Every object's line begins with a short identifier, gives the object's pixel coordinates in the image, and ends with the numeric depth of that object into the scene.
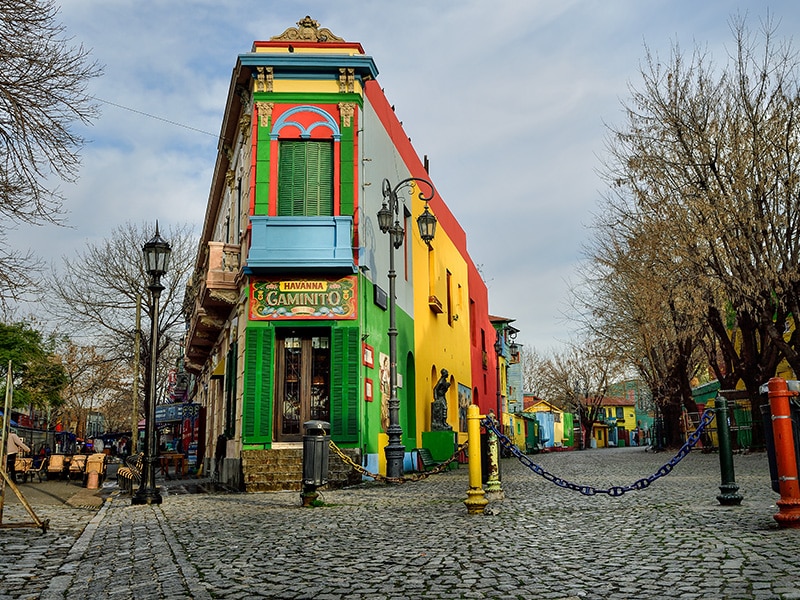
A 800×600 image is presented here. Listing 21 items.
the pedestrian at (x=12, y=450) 17.09
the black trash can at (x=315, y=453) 10.12
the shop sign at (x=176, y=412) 27.72
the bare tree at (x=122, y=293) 31.97
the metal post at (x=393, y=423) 13.65
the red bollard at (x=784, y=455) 6.59
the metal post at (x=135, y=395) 28.66
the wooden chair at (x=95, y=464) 18.31
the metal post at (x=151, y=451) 11.88
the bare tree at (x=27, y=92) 9.53
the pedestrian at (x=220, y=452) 18.16
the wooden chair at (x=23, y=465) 19.61
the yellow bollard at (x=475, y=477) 8.78
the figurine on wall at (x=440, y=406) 21.39
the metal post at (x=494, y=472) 10.37
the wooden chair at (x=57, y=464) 21.28
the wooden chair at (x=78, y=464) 20.67
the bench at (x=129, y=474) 14.73
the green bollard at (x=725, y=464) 8.62
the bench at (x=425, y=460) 19.59
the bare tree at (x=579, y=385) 61.31
